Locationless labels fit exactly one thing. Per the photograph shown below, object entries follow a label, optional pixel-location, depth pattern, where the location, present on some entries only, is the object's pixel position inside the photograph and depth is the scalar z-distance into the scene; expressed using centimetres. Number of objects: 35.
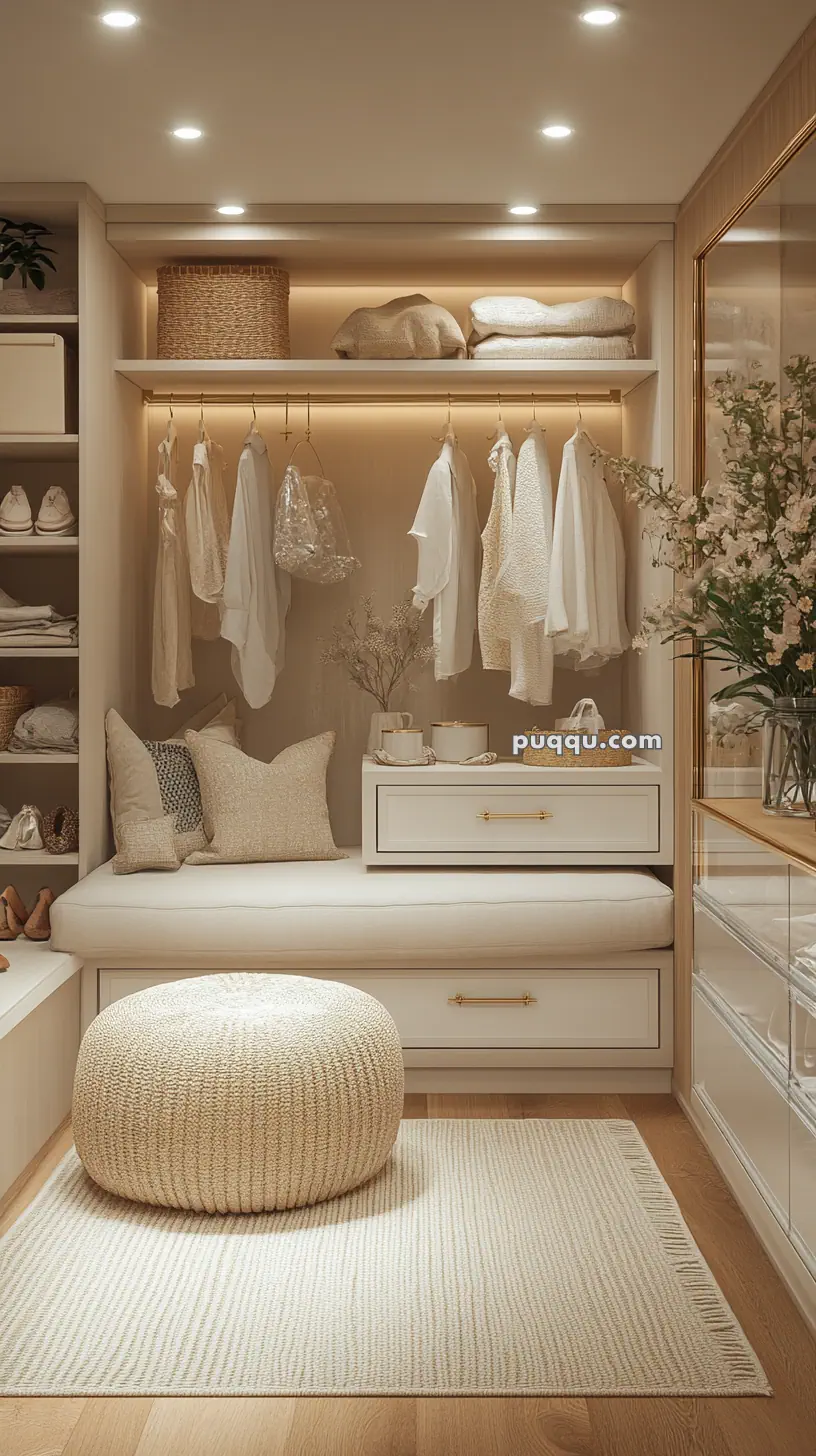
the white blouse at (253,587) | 407
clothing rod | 425
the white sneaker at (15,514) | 378
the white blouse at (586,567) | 393
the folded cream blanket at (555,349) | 393
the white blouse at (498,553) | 400
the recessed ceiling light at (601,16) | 254
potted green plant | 374
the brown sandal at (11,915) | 372
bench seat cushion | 353
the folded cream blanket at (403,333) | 392
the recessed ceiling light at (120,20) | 257
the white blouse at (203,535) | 410
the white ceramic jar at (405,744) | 390
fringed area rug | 224
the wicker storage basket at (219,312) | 393
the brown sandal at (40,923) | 368
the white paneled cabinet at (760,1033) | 242
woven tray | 387
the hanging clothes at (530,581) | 397
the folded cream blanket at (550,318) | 394
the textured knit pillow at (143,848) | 373
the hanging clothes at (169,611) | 414
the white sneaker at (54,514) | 379
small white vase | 406
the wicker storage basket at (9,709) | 385
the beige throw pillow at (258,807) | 390
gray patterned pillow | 393
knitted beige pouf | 276
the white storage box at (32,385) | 371
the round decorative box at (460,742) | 399
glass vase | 265
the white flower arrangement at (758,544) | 251
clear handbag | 406
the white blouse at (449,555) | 406
